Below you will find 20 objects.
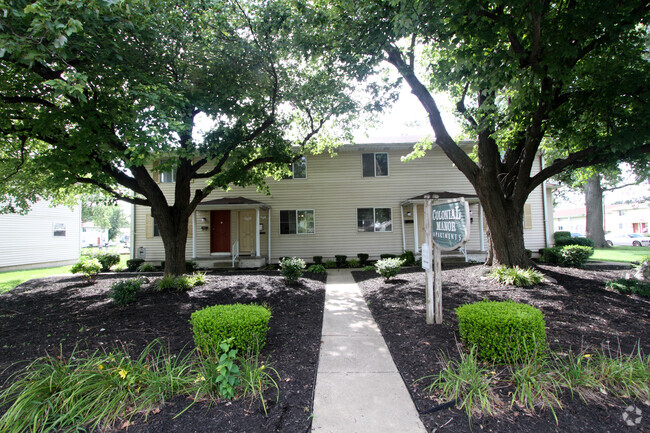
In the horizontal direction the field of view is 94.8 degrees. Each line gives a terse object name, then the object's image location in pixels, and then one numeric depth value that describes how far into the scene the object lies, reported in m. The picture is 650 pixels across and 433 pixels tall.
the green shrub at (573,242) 15.00
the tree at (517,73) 5.03
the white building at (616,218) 40.62
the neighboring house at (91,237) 38.86
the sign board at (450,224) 3.52
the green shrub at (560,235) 15.47
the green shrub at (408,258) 12.28
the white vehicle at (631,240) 26.91
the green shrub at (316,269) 10.12
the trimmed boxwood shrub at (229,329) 3.20
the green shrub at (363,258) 12.99
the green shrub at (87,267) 9.38
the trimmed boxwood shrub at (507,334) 3.02
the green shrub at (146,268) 12.53
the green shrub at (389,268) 7.88
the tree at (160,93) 4.68
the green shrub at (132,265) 12.88
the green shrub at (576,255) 10.13
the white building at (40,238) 14.38
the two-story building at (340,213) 13.56
